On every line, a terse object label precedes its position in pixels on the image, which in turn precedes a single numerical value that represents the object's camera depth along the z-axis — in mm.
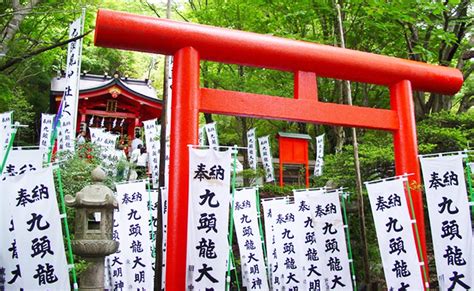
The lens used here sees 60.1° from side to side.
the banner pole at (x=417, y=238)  5766
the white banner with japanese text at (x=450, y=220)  5355
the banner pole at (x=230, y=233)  5049
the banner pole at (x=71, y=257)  5062
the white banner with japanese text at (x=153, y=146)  12047
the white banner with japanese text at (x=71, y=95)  10492
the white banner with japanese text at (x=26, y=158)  5691
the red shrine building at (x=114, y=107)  18375
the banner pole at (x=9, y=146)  5348
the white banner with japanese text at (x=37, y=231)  4941
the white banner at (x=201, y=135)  15948
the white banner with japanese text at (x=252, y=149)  15866
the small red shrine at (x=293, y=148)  15383
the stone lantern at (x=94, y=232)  6551
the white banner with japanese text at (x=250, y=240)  9789
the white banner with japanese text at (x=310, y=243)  8023
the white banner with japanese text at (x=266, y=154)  15750
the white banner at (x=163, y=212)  8656
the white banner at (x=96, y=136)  12984
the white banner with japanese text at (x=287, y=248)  8773
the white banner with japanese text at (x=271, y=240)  9414
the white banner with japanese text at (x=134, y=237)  8633
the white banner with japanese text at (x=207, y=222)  4668
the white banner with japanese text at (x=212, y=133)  14906
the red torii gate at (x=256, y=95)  4828
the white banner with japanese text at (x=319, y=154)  15914
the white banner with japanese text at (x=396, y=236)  5652
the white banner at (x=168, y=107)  10129
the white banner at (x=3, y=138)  6844
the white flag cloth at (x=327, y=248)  7777
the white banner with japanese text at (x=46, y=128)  13617
